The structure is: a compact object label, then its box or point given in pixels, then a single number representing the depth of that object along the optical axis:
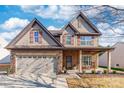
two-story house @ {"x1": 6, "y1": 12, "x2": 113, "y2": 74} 6.74
